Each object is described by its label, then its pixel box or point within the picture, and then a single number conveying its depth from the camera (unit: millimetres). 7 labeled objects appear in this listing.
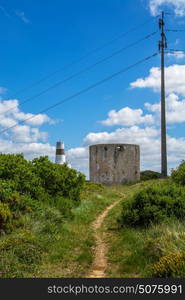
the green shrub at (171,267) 7473
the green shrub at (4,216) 11026
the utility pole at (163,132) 33938
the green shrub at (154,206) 13094
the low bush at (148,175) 39531
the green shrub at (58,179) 16906
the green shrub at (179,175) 18533
